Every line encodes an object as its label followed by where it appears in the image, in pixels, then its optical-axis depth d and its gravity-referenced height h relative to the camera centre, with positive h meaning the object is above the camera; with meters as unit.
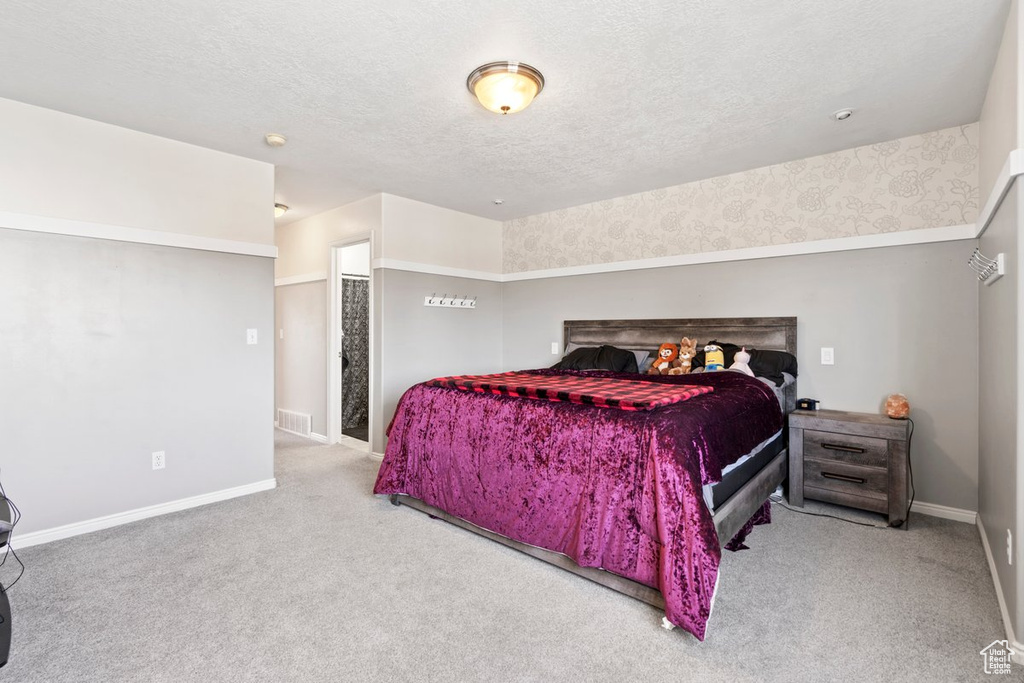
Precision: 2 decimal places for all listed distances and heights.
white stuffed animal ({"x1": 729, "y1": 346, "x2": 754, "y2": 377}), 3.36 -0.19
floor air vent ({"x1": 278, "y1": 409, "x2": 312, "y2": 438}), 5.23 -0.97
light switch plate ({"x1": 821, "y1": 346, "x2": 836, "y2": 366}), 3.32 -0.14
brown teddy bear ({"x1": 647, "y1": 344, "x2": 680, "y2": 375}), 3.80 -0.20
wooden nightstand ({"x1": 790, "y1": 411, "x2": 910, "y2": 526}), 2.75 -0.77
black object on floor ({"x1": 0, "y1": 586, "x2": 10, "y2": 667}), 1.63 -1.01
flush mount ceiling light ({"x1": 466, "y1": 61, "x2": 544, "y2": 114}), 2.23 +1.23
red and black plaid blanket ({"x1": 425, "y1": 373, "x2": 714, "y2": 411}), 2.32 -0.30
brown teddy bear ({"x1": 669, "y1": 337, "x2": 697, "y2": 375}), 3.70 -0.15
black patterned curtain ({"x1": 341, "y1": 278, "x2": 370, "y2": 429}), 5.26 -0.14
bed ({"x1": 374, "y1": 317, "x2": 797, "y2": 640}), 1.87 -0.70
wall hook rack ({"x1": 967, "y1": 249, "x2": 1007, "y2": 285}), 1.96 +0.32
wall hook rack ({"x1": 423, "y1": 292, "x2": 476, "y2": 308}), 4.68 +0.38
